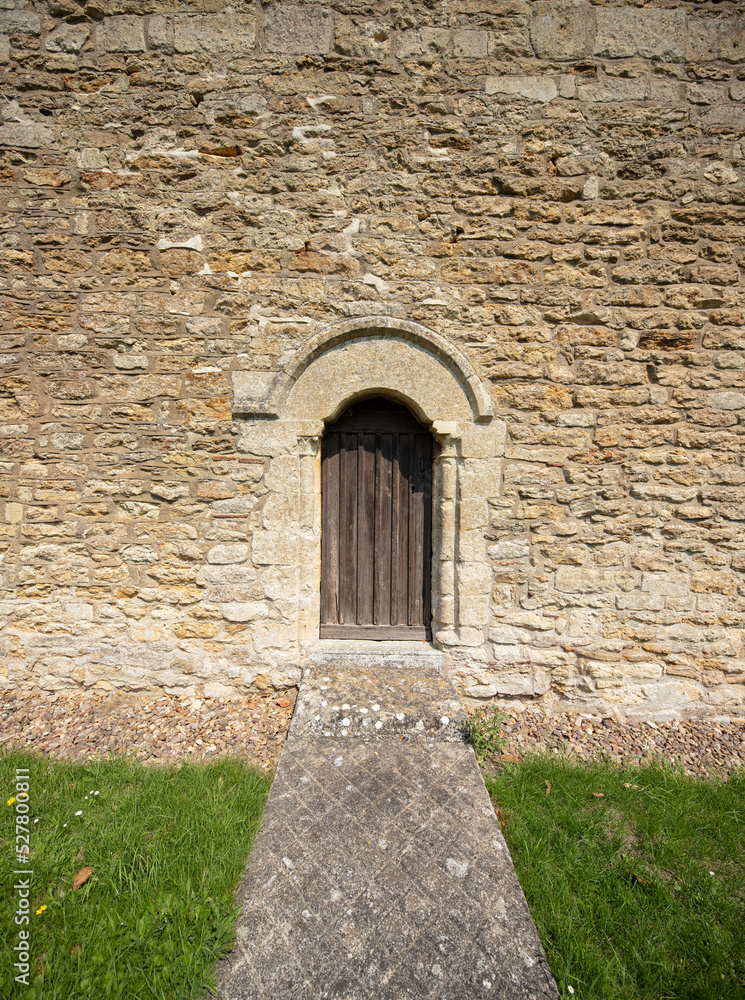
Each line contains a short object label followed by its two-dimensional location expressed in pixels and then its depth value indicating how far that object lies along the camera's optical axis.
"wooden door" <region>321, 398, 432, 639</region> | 3.24
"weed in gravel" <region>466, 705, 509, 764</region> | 2.52
